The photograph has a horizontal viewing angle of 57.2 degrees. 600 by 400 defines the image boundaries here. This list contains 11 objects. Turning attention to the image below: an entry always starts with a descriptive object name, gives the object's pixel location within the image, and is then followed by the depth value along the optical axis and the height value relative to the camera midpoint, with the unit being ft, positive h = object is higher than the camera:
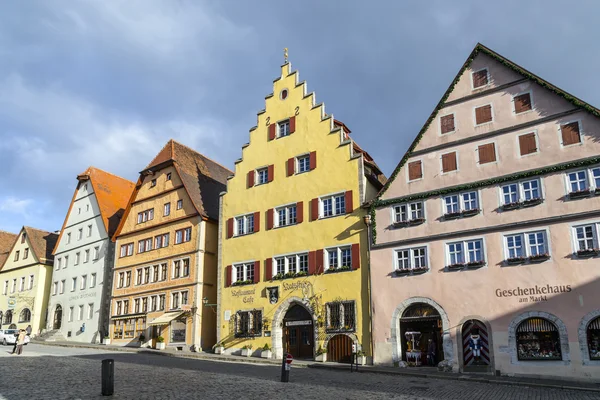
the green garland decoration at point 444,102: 81.43 +32.98
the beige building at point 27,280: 174.60 +19.68
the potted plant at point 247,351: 107.14 -2.57
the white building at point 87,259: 149.18 +22.78
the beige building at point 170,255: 122.52 +19.73
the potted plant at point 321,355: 96.37 -3.17
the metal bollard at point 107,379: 48.26 -3.38
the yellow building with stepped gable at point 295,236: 98.37 +19.29
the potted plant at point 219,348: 111.96 -2.03
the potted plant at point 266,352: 103.45 -2.72
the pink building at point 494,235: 75.66 +14.76
